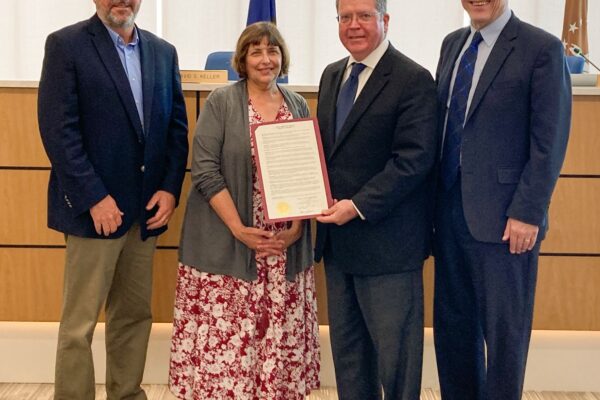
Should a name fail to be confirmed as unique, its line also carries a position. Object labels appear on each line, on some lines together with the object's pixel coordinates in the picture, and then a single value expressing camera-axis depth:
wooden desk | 3.03
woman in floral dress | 2.50
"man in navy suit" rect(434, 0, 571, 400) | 2.07
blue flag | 3.36
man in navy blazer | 2.35
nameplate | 3.04
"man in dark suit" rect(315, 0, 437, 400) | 2.17
